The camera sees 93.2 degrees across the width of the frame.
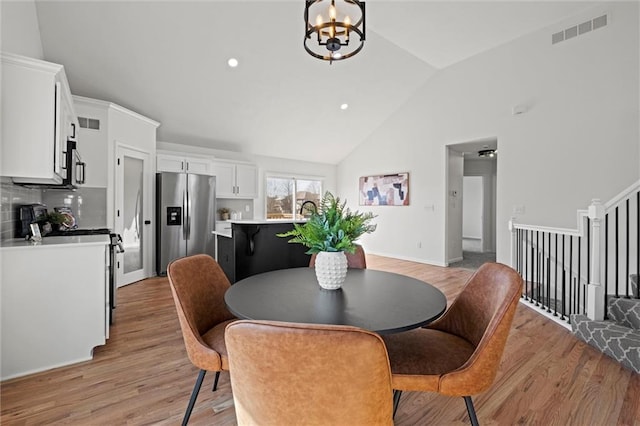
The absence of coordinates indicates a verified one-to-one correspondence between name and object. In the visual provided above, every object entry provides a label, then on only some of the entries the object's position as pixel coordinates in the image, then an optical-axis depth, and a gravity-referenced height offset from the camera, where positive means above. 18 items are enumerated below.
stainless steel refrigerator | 4.91 -0.07
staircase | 2.36 -0.80
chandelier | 2.17 +1.36
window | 7.37 +0.48
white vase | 1.54 -0.29
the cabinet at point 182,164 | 5.12 +0.86
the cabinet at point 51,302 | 2.04 -0.66
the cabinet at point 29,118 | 2.09 +0.66
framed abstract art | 6.67 +0.56
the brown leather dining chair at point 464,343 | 1.20 -0.64
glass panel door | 4.36 -0.01
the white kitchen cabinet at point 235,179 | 6.07 +0.69
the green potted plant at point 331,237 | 1.55 -0.13
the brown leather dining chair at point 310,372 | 0.75 -0.41
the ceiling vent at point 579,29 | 3.95 +2.54
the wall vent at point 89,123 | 4.04 +1.19
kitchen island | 3.48 -0.45
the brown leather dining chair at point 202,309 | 1.38 -0.52
